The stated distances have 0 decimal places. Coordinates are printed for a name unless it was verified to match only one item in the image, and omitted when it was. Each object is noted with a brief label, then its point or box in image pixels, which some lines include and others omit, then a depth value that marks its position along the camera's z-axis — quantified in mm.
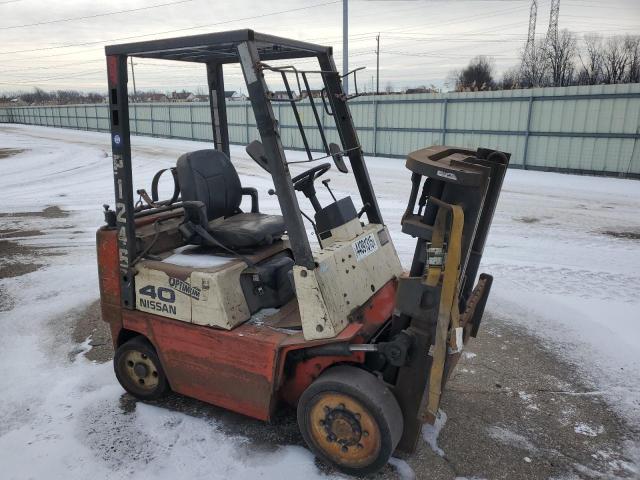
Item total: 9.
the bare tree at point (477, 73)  51500
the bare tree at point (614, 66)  34509
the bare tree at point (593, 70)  35288
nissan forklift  2859
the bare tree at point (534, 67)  38875
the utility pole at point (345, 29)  21719
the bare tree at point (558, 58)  38281
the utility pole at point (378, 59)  58850
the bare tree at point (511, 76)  43281
